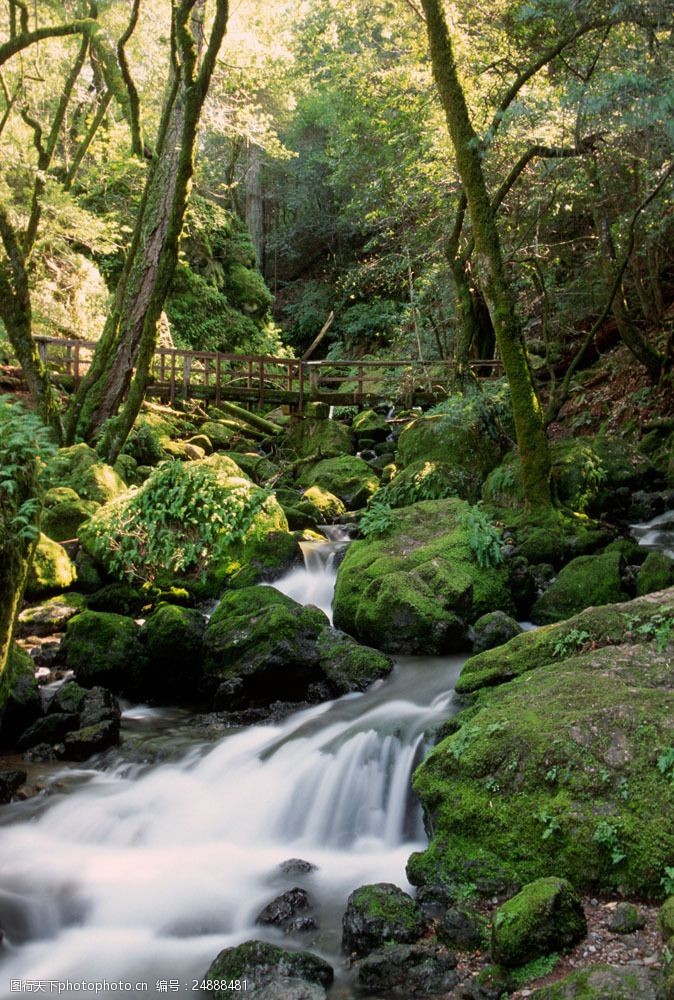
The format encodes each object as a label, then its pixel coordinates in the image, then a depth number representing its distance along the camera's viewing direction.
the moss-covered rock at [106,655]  7.96
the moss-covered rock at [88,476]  12.33
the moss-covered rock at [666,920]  3.34
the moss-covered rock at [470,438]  12.93
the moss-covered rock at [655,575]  8.17
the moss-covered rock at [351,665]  7.54
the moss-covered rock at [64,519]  11.24
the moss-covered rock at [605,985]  3.05
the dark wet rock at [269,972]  3.67
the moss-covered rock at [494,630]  8.05
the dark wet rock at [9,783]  5.91
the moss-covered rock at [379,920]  4.04
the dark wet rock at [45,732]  6.74
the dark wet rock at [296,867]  5.21
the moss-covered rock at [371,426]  19.05
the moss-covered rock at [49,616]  9.12
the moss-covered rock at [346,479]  14.53
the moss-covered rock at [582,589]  8.32
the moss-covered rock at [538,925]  3.50
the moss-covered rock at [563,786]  3.90
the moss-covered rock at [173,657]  8.05
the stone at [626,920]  3.56
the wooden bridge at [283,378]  18.27
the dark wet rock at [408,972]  3.66
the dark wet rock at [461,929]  3.83
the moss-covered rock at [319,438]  17.94
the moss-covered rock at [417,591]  8.20
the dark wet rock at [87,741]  6.61
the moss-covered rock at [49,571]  9.80
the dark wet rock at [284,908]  4.61
